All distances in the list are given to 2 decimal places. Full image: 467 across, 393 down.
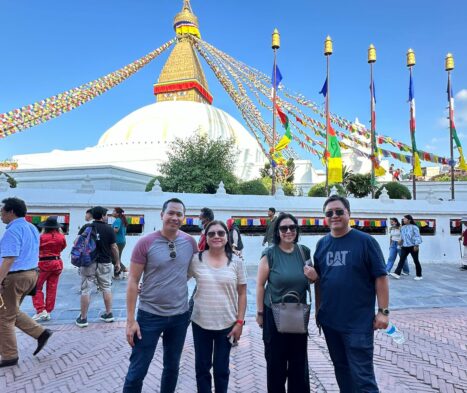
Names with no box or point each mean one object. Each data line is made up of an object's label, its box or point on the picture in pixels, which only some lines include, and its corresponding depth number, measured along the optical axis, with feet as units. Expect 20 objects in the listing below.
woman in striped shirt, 8.39
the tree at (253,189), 57.52
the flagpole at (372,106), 51.10
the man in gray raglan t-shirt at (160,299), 8.07
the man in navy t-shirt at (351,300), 7.77
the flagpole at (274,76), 51.37
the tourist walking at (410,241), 26.99
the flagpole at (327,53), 51.31
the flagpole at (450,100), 57.93
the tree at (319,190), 69.51
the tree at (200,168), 59.57
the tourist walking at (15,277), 11.53
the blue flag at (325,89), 53.02
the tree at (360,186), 76.69
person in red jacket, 16.39
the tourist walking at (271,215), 25.98
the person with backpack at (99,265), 15.83
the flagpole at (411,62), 55.08
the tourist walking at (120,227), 25.11
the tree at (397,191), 67.62
